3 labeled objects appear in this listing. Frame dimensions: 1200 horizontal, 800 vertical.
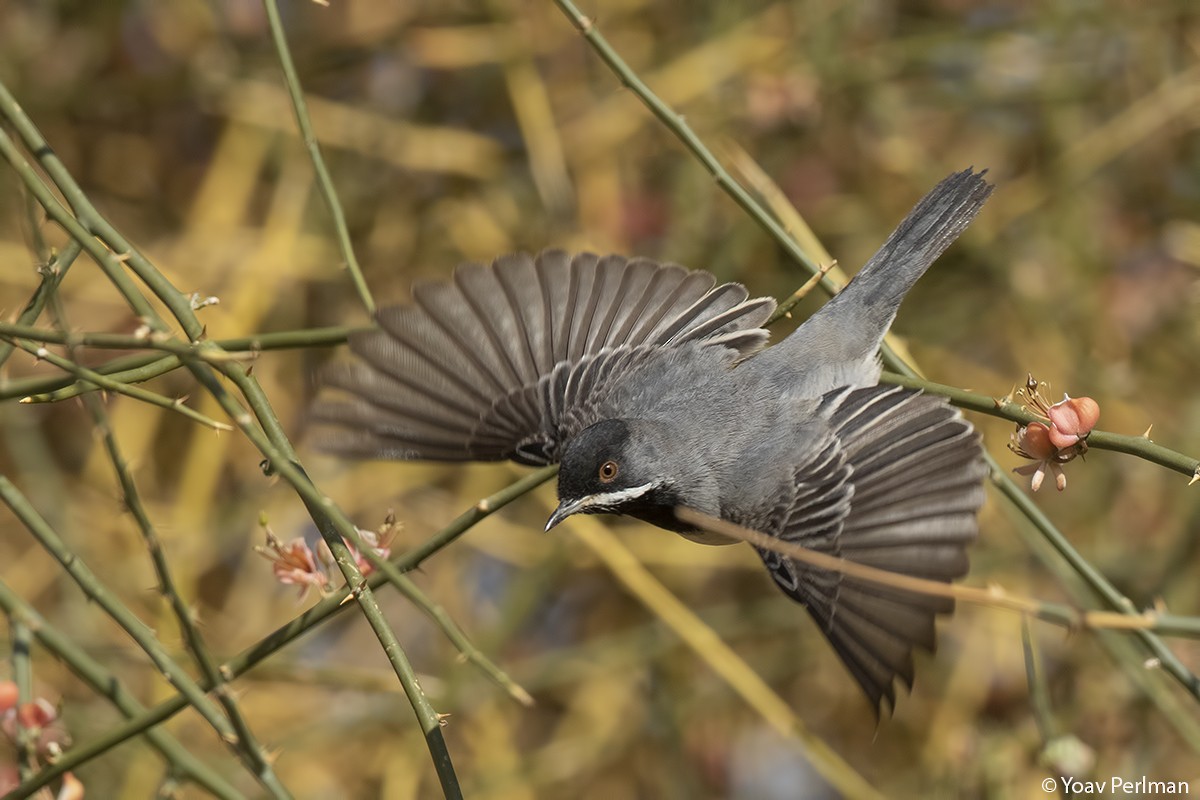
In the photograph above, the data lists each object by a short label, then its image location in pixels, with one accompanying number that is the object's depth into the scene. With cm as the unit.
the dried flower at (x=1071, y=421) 539
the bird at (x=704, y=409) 602
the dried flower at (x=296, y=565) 534
